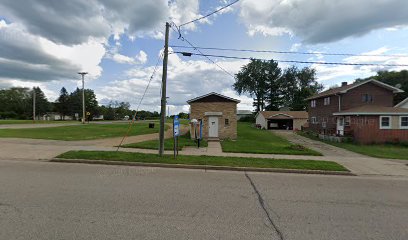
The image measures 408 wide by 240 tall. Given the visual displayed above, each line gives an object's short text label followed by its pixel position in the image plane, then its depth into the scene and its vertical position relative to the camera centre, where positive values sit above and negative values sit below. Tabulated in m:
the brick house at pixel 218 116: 23.36 +0.43
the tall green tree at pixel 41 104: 92.75 +5.93
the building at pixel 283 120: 50.97 +0.22
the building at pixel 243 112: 107.64 +3.67
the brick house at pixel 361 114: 23.89 +0.73
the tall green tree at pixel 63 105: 96.81 +5.63
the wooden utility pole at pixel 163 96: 12.11 +1.11
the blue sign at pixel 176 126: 12.07 -0.23
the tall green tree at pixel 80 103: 96.31 +6.27
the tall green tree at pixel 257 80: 81.81 +12.54
